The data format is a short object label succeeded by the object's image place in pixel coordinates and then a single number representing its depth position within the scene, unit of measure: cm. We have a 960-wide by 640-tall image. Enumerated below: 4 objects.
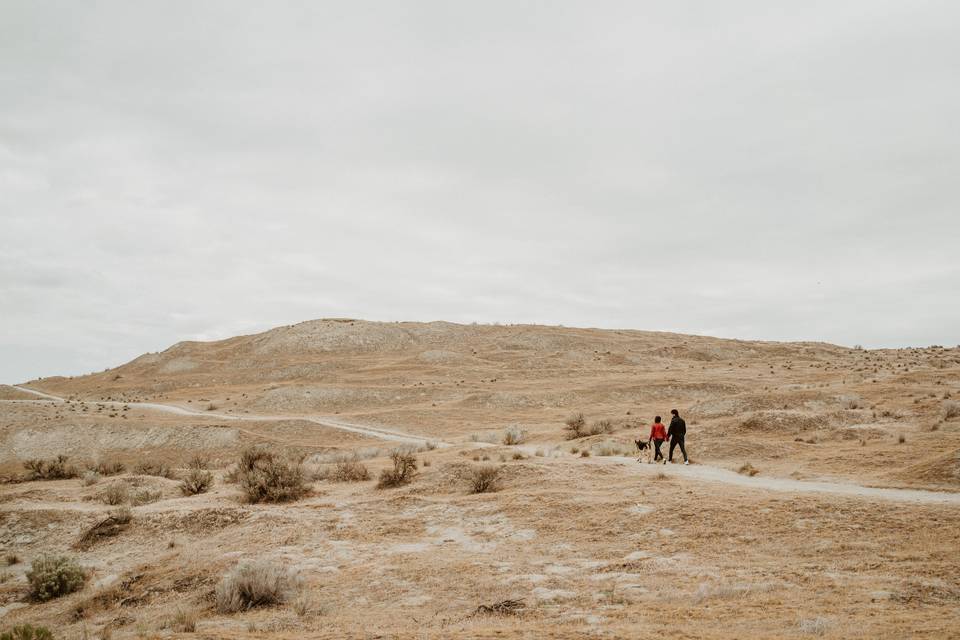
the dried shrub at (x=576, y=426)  2942
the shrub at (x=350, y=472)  2017
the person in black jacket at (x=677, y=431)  1986
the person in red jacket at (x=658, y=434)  2011
